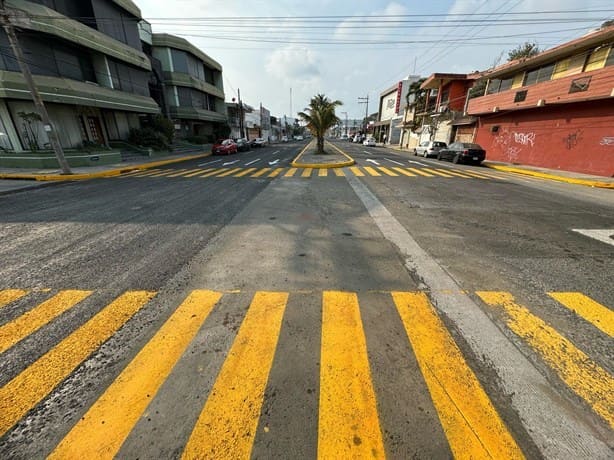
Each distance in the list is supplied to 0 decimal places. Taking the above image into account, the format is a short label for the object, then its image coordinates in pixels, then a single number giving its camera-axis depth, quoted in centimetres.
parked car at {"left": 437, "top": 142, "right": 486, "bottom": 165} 1736
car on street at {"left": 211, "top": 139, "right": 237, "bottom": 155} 2606
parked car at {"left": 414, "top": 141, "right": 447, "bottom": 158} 2277
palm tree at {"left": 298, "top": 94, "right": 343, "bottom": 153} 2225
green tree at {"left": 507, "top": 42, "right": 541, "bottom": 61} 2278
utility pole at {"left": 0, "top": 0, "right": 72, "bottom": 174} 959
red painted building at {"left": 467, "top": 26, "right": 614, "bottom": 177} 1261
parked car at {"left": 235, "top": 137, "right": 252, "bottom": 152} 3062
